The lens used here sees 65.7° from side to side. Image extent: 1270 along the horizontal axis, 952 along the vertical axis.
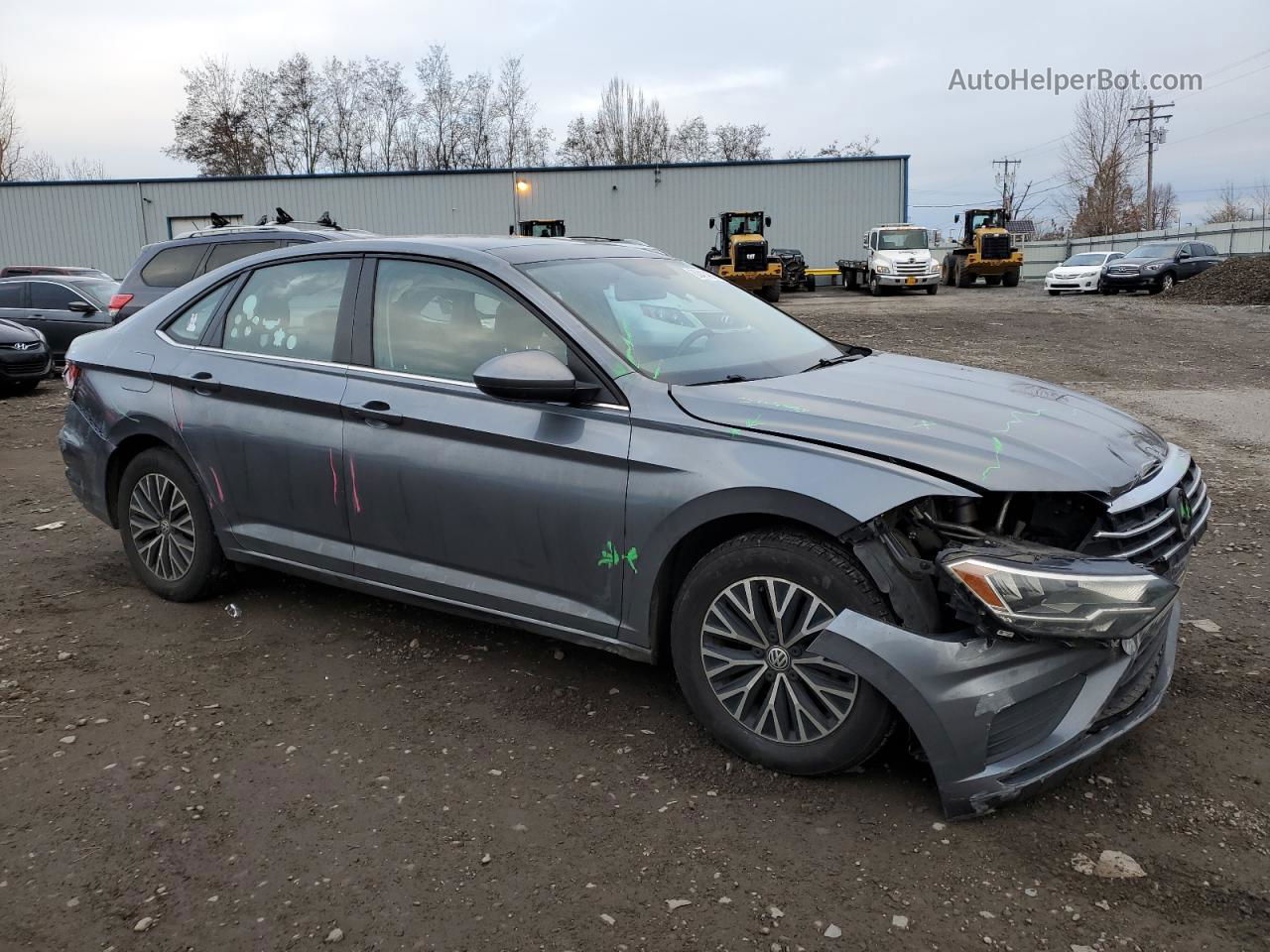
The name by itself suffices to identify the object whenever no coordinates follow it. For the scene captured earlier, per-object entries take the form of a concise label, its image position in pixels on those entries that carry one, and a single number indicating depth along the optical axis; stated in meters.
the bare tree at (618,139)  62.22
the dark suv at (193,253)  9.15
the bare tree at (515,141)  60.31
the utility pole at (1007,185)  84.12
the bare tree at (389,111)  59.59
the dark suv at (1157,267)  29.00
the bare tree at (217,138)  54.06
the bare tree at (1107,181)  60.53
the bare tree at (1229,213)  57.88
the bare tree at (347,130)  58.69
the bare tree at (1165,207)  73.12
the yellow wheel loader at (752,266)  28.86
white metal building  38.66
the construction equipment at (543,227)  30.07
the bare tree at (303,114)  57.31
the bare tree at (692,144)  65.44
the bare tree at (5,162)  45.69
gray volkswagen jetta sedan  2.64
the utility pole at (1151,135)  61.25
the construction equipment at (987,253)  34.38
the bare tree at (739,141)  68.12
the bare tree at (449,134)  60.53
